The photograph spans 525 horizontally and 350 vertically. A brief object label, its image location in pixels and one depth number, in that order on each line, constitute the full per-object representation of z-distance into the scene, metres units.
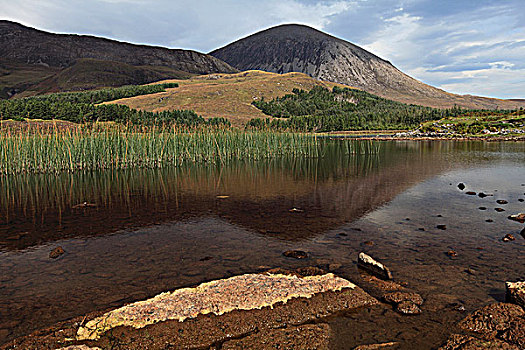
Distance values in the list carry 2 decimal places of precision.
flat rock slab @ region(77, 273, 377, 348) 3.54
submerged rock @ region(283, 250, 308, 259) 5.79
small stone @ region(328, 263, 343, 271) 5.27
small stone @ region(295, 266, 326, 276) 5.00
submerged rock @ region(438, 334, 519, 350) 3.27
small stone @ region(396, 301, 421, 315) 4.00
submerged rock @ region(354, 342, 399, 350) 3.40
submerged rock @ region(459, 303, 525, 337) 3.59
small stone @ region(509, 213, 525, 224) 7.60
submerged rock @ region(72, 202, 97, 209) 9.79
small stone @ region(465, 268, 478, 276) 5.00
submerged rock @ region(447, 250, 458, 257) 5.70
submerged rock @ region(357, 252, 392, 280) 4.90
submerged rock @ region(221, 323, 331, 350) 3.34
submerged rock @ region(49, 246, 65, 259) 6.00
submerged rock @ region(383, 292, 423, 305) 4.21
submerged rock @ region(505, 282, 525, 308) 3.93
